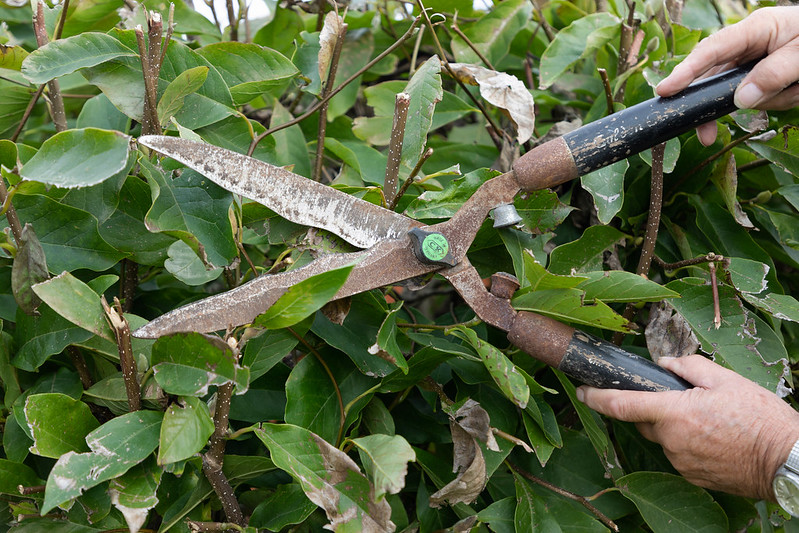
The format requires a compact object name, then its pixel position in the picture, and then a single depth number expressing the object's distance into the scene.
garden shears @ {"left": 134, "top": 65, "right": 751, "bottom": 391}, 0.62
